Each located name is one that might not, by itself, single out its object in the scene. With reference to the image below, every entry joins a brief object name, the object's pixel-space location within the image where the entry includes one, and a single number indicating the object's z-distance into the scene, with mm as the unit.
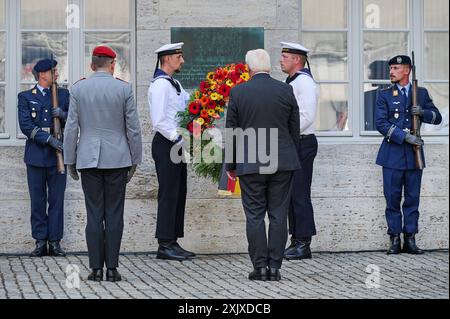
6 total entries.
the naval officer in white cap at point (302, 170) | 12883
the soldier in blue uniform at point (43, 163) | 13109
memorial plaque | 13500
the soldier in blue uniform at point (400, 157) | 13320
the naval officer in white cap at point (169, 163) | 12719
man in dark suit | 11141
